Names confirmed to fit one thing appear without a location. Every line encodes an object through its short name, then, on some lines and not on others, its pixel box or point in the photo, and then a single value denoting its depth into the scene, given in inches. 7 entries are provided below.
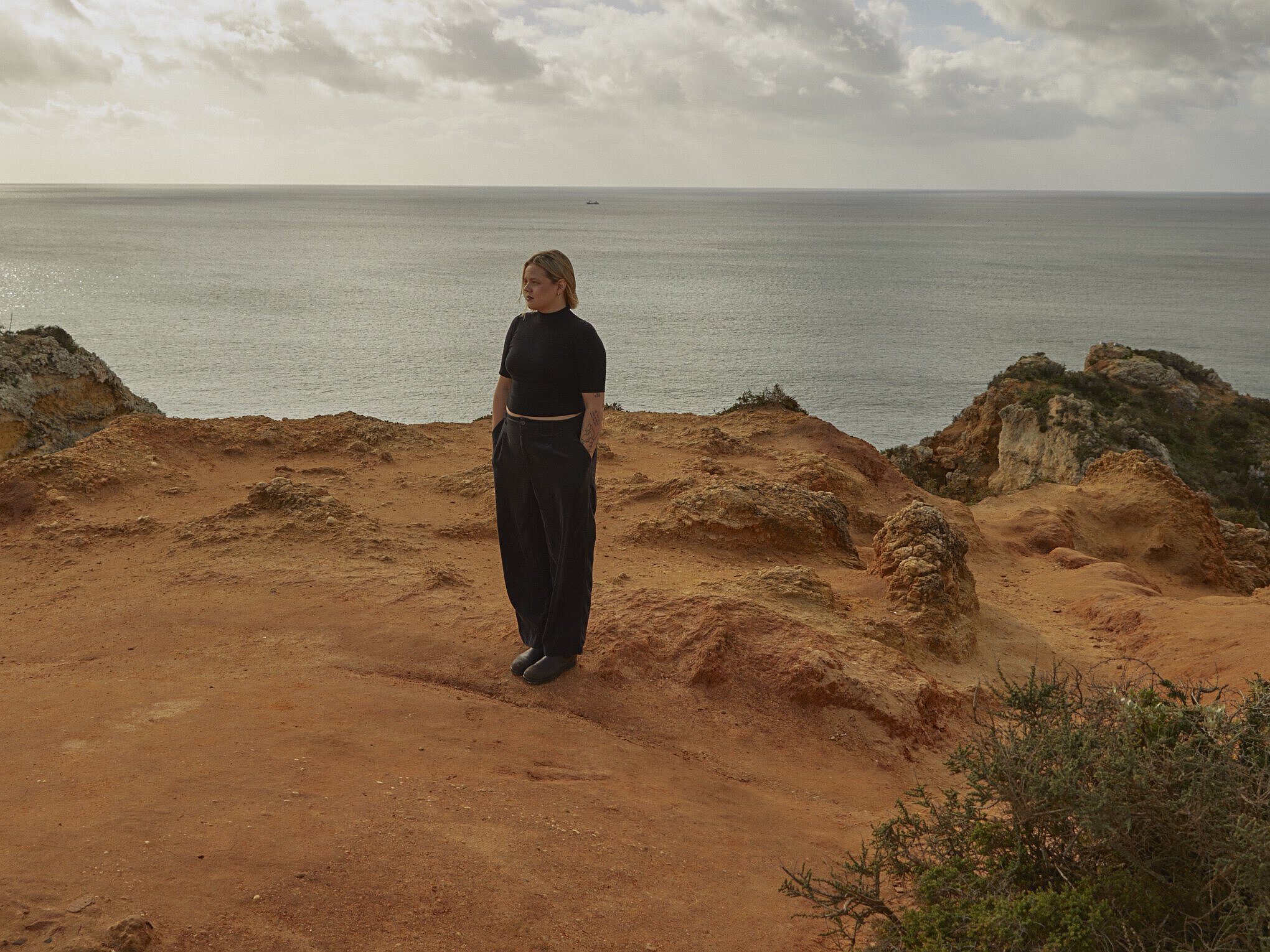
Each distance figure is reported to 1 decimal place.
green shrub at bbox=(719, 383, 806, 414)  663.8
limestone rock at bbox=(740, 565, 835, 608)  295.7
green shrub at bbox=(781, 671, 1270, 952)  111.0
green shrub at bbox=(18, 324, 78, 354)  560.1
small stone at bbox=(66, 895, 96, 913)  123.3
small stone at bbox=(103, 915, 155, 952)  117.3
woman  202.7
